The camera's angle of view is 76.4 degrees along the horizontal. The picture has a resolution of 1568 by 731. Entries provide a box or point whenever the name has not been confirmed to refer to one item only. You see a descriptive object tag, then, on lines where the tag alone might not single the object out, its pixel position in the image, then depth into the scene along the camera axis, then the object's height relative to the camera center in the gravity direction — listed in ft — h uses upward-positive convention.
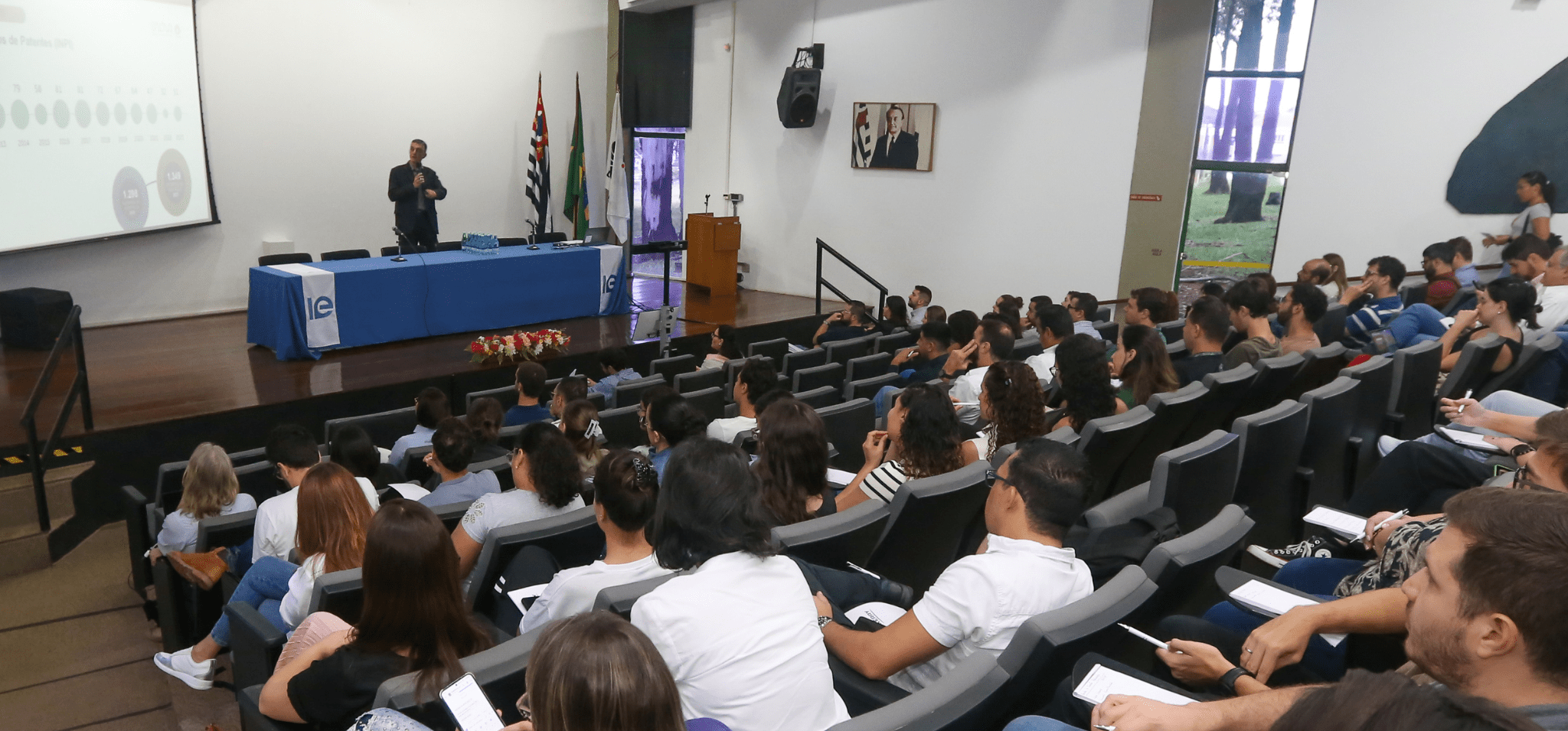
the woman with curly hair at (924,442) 11.03 -2.88
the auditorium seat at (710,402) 18.19 -4.23
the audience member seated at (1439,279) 21.39 -1.73
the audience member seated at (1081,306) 23.90 -2.89
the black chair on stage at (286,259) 28.73 -3.08
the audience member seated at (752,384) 15.87 -3.35
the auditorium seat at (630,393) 18.83 -4.24
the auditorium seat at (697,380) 19.31 -4.08
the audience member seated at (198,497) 13.05 -4.52
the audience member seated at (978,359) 15.99 -3.18
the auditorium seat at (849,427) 14.70 -3.76
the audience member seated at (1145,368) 14.67 -2.65
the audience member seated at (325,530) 9.55 -3.58
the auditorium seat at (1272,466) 11.32 -3.15
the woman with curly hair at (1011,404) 12.26 -2.70
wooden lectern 37.58 -3.08
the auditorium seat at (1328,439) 12.39 -3.06
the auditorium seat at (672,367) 22.97 -4.52
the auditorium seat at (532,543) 9.40 -3.66
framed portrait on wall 35.81 +1.46
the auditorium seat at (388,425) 18.85 -5.09
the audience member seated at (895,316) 28.22 -3.90
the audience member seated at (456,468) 12.37 -3.91
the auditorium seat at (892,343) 25.95 -4.27
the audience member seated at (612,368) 21.48 -4.44
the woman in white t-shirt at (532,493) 10.47 -3.49
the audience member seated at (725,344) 22.66 -3.93
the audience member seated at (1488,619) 4.62 -2.00
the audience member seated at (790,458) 10.32 -2.95
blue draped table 26.17 -3.97
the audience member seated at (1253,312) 16.85 -2.05
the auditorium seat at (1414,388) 14.26 -2.72
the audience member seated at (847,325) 28.32 -4.31
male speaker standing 30.86 -1.22
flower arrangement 26.32 -4.87
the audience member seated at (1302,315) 16.56 -2.02
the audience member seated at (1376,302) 20.03 -2.22
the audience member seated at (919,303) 30.30 -3.79
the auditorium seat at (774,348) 24.95 -4.40
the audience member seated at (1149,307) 21.04 -2.53
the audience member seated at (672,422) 12.67 -3.18
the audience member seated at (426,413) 16.67 -4.25
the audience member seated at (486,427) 14.87 -3.98
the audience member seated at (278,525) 11.39 -4.20
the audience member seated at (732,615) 6.19 -2.79
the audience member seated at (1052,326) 19.36 -2.74
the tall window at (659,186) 41.22 -0.78
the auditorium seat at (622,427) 16.34 -4.28
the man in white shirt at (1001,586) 7.13 -2.88
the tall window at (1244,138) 29.68 +1.59
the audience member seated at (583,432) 13.58 -3.63
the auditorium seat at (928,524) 9.53 -3.39
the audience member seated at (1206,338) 16.70 -2.47
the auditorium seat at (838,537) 8.98 -3.27
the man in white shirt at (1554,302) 18.43 -1.82
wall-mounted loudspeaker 36.63 +2.79
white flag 38.60 -1.01
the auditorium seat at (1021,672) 5.74 -2.99
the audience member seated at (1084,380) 13.33 -2.58
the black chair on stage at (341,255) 29.96 -3.03
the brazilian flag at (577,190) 39.04 -1.04
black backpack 8.72 -3.15
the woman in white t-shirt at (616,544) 7.87 -3.10
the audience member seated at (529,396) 18.21 -4.28
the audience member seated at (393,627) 7.07 -3.31
